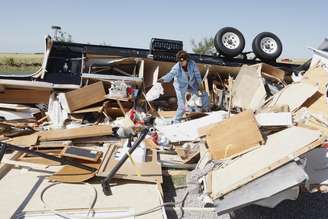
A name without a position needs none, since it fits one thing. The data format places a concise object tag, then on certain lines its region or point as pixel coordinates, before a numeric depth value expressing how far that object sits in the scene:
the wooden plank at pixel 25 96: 7.28
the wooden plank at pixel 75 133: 5.68
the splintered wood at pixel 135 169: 4.43
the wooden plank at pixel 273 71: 8.04
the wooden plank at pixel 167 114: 7.43
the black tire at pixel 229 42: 8.50
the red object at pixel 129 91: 7.30
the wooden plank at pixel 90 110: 7.02
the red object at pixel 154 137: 5.80
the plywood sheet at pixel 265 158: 3.34
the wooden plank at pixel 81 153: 4.86
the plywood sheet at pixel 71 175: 4.34
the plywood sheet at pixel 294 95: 5.18
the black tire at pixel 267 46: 8.82
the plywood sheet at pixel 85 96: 7.00
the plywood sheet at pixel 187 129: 5.86
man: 6.85
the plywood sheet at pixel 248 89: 7.00
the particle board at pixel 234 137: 4.05
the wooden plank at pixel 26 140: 5.54
